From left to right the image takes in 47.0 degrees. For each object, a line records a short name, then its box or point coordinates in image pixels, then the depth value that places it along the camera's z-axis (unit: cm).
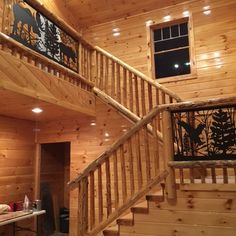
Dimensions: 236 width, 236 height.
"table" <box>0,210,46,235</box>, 371
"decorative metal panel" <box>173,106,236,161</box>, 296
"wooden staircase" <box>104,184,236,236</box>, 283
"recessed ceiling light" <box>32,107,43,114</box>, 431
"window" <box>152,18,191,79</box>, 552
